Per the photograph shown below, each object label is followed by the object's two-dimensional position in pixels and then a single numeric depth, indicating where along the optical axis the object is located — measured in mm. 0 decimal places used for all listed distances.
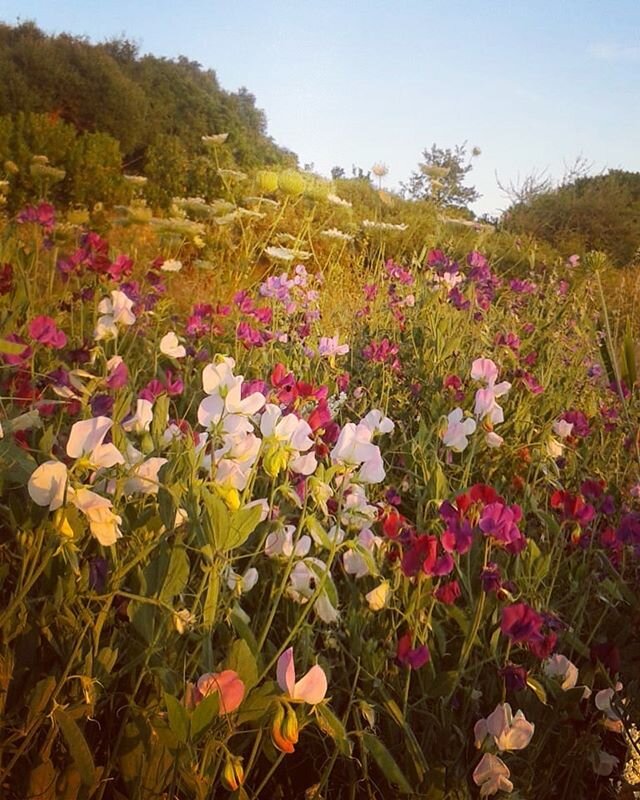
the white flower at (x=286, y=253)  3784
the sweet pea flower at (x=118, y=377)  1252
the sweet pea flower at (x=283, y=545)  1071
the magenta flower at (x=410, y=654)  1049
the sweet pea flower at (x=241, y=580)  981
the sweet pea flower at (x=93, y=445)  887
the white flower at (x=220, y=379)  1098
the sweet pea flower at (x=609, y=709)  1164
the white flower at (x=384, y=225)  4788
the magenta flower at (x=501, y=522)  1056
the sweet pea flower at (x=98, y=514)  852
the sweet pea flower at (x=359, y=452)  1099
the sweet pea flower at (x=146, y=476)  995
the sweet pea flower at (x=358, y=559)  1149
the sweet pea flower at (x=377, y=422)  1308
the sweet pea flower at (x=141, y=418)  1141
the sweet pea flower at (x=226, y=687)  810
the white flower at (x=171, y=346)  1477
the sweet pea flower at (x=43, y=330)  1381
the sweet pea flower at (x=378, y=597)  1068
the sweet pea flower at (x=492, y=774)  1031
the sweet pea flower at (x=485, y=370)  1703
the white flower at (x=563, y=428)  1912
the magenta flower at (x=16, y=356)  1304
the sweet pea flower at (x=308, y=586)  1053
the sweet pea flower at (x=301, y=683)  794
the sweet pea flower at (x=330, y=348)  2184
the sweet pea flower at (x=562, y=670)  1196
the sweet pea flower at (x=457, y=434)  1465
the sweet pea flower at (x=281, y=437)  1026
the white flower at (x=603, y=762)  1211
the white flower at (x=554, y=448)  1663
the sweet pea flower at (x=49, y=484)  846
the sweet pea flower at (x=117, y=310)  1610
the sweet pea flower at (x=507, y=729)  1028
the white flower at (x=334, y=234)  4793
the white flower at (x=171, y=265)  3064
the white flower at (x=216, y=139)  5142
